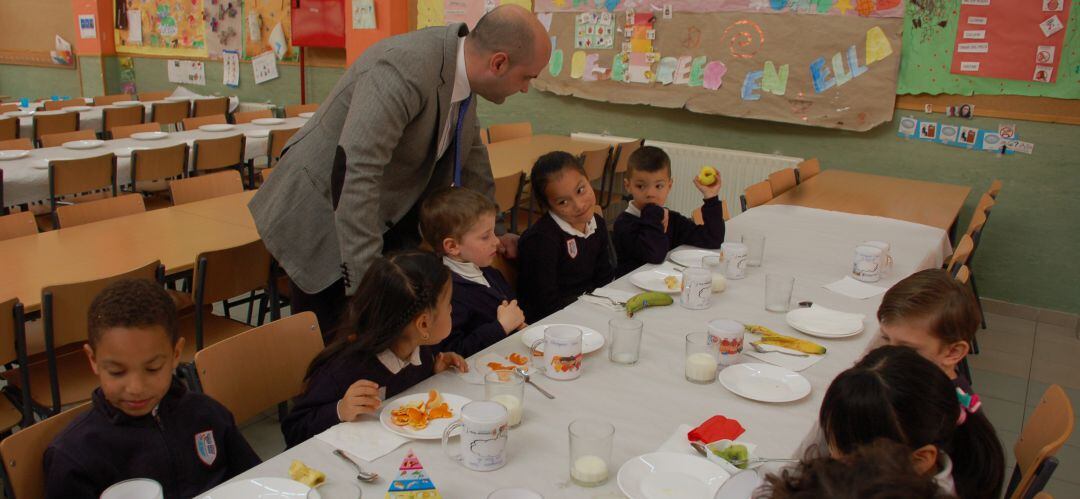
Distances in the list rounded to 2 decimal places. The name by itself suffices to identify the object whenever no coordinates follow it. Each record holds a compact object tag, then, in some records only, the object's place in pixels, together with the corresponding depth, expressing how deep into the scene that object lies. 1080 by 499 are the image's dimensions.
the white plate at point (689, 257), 2.87
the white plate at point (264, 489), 1.32
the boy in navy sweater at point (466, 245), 2.32
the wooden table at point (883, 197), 3.84
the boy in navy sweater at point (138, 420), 1.52
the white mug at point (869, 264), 2.69
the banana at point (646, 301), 2.30
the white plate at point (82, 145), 4.98
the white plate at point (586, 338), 2.00
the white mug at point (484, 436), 1.40
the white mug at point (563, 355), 1.81
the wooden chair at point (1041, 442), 1.59
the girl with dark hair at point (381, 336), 1.74
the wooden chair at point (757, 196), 4.01
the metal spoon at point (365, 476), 1.39
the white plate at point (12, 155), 4.59
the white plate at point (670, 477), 1.36
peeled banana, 2.05
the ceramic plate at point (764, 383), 1.77
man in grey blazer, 2.09
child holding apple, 3.02
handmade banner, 4.98
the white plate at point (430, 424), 1.53
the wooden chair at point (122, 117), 6.65
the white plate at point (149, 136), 5.40
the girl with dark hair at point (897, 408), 1.34
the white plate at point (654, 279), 2.54
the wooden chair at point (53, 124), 6.13
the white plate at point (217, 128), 5.91
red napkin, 1.55
